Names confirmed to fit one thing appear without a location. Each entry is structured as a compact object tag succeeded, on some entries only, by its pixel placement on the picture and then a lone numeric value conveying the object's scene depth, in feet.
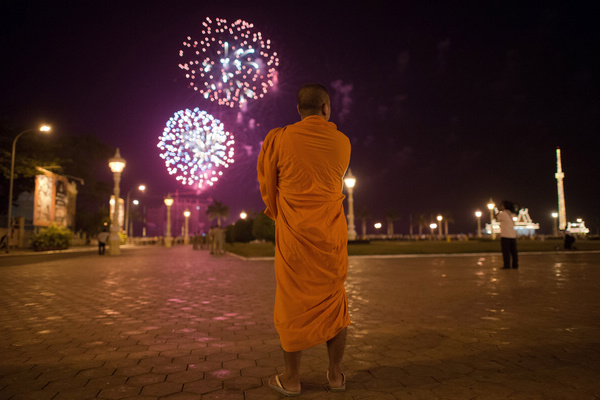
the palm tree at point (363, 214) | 532.32
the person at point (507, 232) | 35.19
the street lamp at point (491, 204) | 172.96
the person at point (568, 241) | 72.28
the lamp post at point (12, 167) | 79.87
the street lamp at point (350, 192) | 97.40
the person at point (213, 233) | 71.39
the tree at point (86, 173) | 179.73
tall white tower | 260.09
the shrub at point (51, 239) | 93.61
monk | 8.55
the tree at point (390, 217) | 527.93
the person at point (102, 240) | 80.74
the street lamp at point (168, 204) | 129.80
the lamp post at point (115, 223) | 75.15
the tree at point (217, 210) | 317.42
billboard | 102.99
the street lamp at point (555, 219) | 323.51
